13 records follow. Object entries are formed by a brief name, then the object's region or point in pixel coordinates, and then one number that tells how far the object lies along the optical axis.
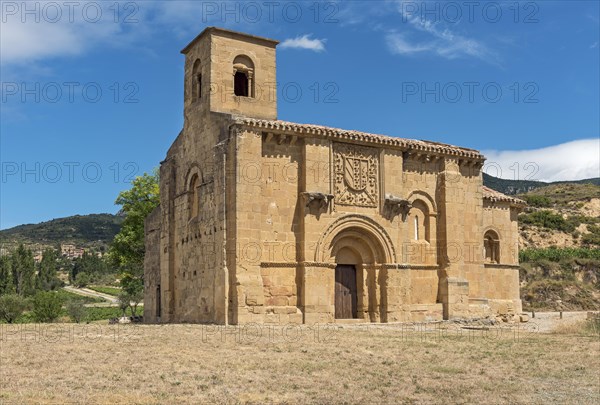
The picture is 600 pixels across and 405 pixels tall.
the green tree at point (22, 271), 63.62
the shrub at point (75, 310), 45.60
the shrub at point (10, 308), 40.00
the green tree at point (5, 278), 59.25
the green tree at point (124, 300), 53.01
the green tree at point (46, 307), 36.41
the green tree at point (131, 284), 40.94
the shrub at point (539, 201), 68.94
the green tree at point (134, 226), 38.91
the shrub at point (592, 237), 60.56
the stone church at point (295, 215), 21.17
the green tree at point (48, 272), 78.69
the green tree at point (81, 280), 97.38
